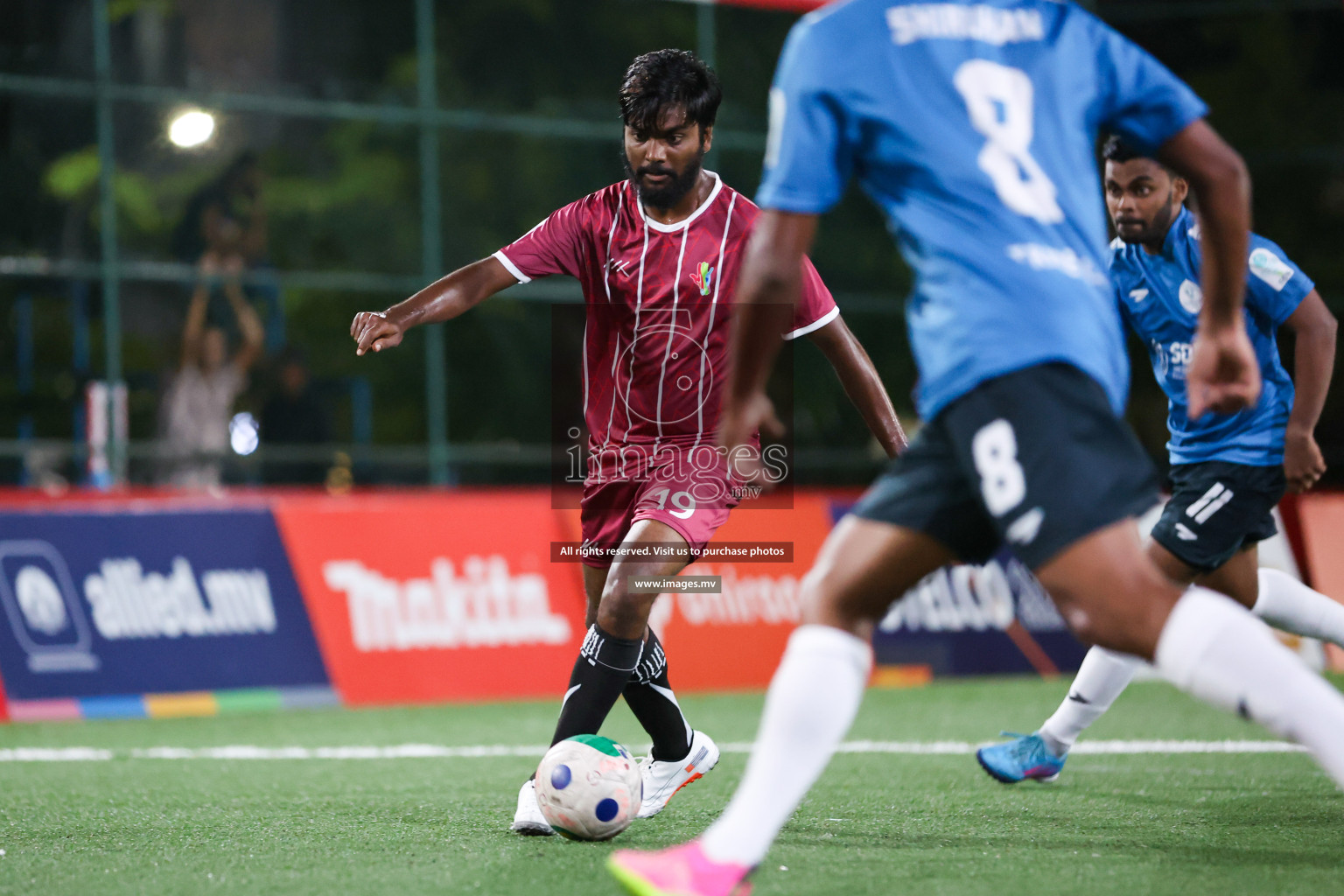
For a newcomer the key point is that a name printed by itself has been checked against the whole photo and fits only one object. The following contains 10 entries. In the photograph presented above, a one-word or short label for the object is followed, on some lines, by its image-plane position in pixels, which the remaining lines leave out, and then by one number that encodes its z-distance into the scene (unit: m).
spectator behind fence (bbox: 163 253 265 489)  28.91
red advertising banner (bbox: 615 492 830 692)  20.19
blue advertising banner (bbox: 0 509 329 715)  17.48
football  8.78
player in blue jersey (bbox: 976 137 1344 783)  10.52
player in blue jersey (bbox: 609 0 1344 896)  6.14
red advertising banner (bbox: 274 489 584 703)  18.89
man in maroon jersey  9.37
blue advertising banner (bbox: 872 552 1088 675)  21.25
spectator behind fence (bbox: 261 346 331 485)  30.72
